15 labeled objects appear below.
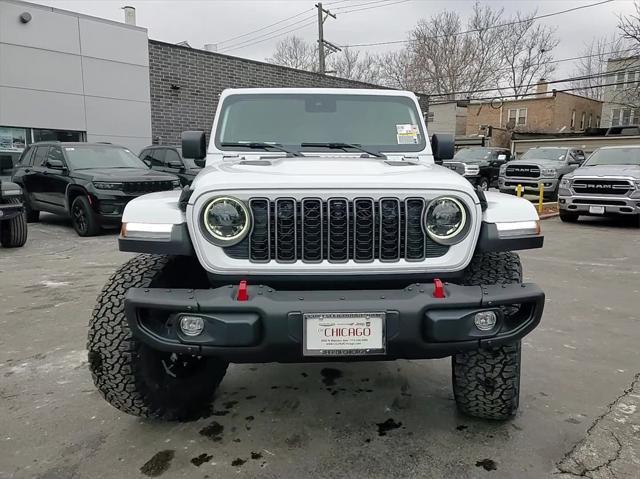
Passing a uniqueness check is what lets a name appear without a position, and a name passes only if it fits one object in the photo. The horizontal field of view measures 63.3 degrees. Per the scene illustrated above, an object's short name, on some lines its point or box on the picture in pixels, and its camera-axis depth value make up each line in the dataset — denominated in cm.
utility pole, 2836
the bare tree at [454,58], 4091
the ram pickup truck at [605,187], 1020
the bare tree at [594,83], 4256
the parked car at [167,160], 1069
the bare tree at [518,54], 4138
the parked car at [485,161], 1850
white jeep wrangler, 215
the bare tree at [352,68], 4362
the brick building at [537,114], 3819
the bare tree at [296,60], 4238
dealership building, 1207
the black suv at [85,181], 886
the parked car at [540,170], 1588
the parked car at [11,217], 754
